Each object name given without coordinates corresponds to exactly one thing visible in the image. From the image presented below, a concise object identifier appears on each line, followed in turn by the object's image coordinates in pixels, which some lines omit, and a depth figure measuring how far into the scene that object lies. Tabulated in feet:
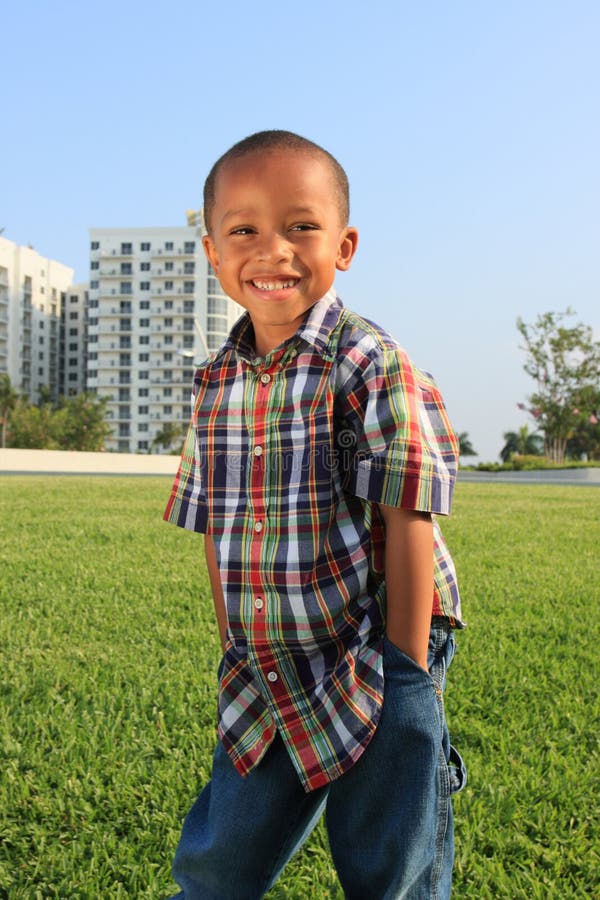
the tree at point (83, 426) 204.95
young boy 4.39
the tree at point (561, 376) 119.24
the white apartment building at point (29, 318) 282.15
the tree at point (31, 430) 185.16
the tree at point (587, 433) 119.85
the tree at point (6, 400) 214.90
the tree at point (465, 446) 185.36
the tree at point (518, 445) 177.43
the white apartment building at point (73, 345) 310.86
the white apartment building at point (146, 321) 281.13
